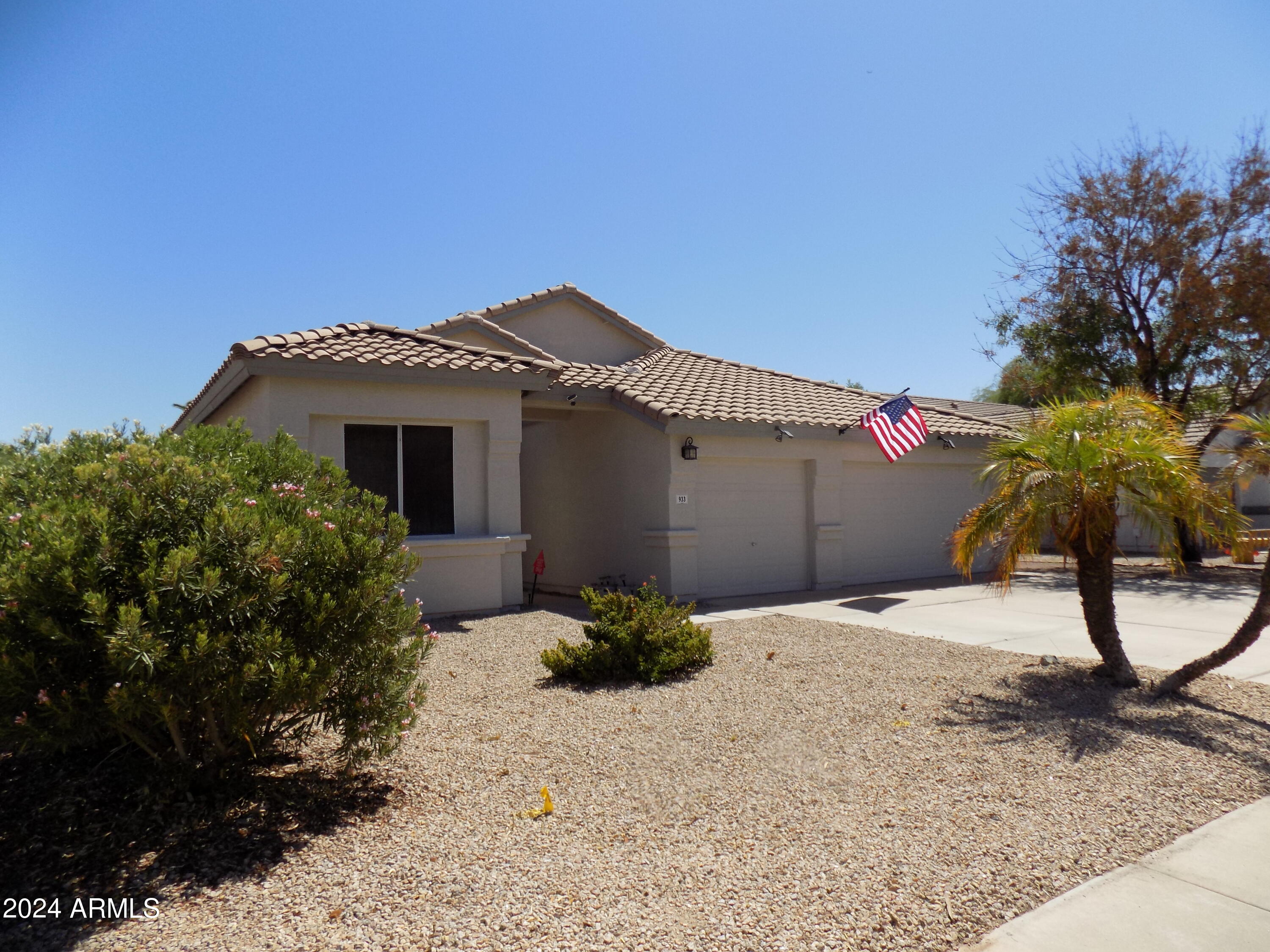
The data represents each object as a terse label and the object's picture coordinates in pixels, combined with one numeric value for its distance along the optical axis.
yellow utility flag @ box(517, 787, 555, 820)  4.51
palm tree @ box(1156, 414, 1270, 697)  6.52
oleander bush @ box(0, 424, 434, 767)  3.77
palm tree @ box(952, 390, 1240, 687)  6.77
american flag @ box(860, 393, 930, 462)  13.15
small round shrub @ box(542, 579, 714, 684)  7.31
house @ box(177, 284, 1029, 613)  10.90
